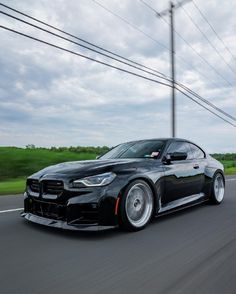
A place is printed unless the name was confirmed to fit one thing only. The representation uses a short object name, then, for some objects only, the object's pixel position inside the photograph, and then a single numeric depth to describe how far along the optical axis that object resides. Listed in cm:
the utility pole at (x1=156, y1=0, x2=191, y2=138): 2214
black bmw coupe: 468
